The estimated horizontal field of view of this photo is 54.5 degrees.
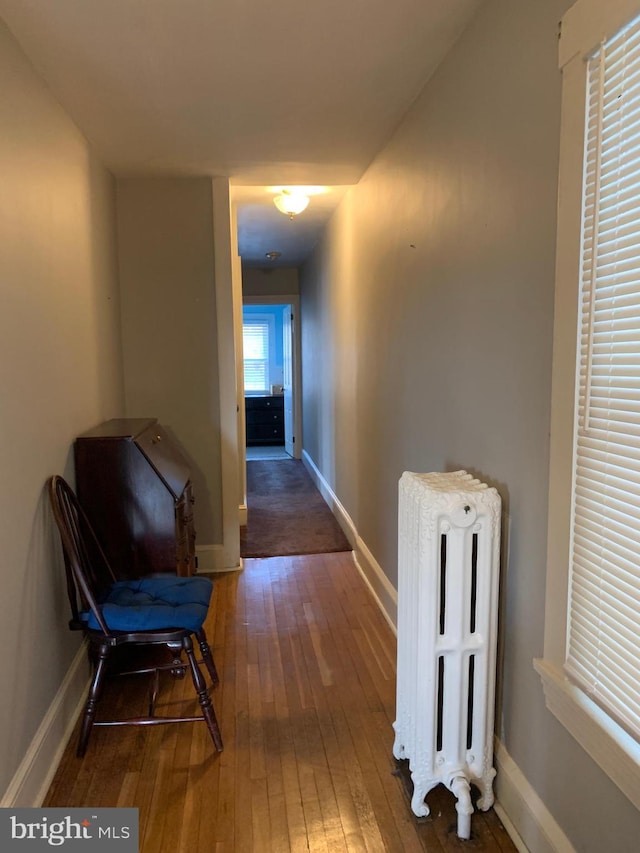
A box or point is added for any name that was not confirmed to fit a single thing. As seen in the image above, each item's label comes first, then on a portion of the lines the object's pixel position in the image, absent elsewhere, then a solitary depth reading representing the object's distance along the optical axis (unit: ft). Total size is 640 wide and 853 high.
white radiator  5.35
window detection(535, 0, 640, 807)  3.81
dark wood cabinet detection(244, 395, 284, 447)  29.25
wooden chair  6.57
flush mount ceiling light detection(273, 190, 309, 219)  12.67
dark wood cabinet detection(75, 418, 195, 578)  7.97
